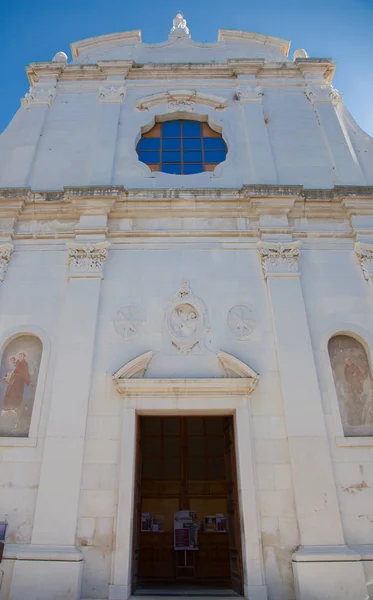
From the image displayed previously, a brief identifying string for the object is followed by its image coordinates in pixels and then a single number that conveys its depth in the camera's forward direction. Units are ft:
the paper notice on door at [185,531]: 33.17
